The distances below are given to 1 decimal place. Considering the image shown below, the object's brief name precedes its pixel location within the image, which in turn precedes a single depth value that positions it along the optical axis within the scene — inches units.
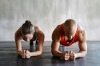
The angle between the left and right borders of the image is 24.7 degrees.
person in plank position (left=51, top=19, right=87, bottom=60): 79.0
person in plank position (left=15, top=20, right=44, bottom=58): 83.3
